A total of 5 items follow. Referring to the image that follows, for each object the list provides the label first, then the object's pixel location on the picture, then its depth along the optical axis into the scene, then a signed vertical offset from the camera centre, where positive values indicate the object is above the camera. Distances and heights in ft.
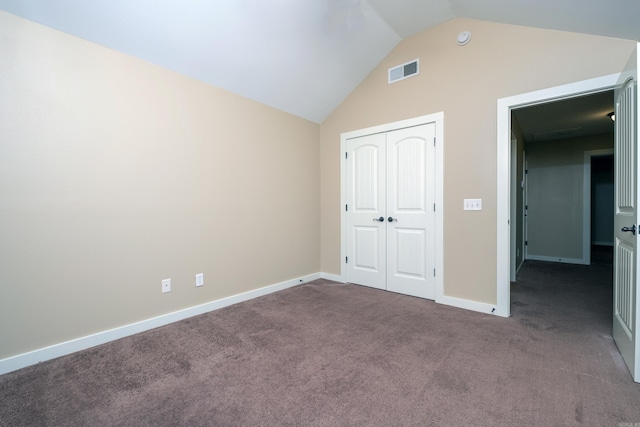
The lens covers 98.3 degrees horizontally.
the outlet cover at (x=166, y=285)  8.54 -2.30
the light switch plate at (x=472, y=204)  9.38 +0.14
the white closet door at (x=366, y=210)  11.97 -0.04
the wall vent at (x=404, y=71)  10.74 +5.53
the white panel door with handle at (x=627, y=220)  5.55 -0.29
